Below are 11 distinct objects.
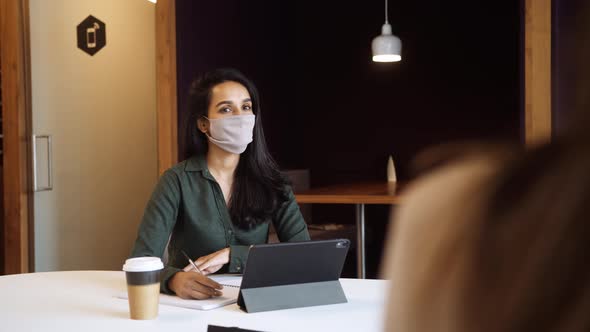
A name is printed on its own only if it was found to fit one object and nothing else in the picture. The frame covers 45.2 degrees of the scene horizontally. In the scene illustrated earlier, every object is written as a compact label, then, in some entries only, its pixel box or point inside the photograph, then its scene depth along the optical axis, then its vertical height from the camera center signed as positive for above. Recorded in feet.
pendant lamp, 17.12 +2.30
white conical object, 18.54 -0.84
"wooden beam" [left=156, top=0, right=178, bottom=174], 13.65 +1.38
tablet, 5.27 -1.04
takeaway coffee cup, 5.05 -1.03
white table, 4.94 -1.29
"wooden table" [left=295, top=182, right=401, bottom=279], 13.29 -1.06
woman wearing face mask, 7.47 -0.56
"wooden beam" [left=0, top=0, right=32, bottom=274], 13.29 +0.41
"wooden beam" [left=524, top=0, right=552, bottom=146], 11.69 +1.25
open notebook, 5.51 -1.27
